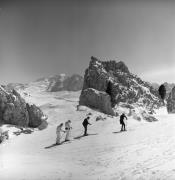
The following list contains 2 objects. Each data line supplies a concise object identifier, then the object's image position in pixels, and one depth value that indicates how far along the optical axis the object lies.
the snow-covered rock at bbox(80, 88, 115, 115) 54.00
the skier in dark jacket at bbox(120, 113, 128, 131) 25.44
